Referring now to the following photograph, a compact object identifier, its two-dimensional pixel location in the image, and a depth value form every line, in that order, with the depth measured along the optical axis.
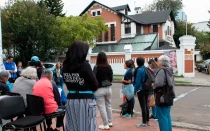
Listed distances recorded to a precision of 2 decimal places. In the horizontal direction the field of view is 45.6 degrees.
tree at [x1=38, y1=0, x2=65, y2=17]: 37.75
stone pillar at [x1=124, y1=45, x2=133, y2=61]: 24.42
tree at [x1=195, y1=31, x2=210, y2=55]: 37.45
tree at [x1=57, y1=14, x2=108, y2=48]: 28.16
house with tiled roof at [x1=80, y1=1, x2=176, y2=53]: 35.75
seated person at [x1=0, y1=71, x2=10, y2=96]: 5.98
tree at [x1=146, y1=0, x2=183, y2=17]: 59.35
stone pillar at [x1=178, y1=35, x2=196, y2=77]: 21.53
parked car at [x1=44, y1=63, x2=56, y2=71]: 21.47
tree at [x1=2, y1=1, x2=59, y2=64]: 24.78
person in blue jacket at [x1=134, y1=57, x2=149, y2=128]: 6.51
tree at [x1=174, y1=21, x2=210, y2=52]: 49.04
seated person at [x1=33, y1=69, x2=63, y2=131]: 5.26
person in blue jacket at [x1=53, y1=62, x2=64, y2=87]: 11.89
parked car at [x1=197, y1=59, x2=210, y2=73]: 27.22
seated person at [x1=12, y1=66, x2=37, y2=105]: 5.71
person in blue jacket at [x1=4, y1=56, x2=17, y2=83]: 11.43
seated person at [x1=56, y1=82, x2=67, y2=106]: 6.39
